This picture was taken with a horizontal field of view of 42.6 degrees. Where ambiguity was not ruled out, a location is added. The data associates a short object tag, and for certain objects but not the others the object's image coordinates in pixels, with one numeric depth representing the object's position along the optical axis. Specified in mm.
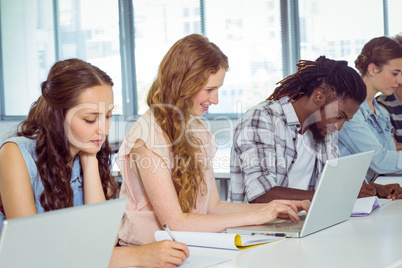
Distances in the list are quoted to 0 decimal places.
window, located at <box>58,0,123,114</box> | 6233
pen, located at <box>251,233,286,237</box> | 1480
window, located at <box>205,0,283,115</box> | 5434
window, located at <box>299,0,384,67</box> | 5004
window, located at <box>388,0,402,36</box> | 4902
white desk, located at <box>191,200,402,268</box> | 1221
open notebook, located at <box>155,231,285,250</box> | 1354
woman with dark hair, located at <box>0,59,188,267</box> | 1514
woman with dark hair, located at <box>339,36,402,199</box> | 2721
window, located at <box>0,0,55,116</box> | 6742
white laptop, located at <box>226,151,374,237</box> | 1436
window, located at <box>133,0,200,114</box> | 5859
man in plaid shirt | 2105
